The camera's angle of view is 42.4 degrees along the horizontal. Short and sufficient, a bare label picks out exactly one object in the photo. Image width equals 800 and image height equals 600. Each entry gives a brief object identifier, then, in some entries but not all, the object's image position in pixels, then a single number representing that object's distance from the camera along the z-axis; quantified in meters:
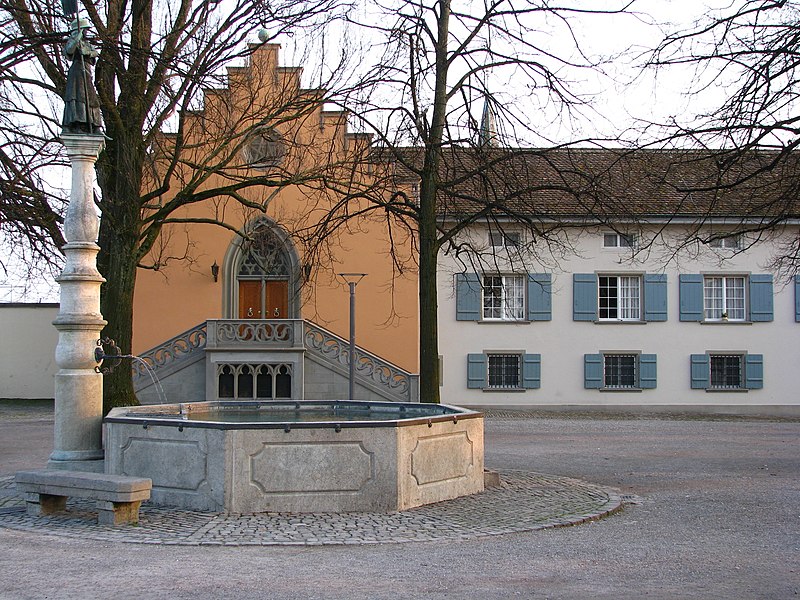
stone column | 11.10
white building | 29.34
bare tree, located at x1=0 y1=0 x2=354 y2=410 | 16.44
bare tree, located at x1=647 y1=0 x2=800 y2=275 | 11.56
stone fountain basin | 10.07
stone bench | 9.51
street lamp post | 22.77
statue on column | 11.16
